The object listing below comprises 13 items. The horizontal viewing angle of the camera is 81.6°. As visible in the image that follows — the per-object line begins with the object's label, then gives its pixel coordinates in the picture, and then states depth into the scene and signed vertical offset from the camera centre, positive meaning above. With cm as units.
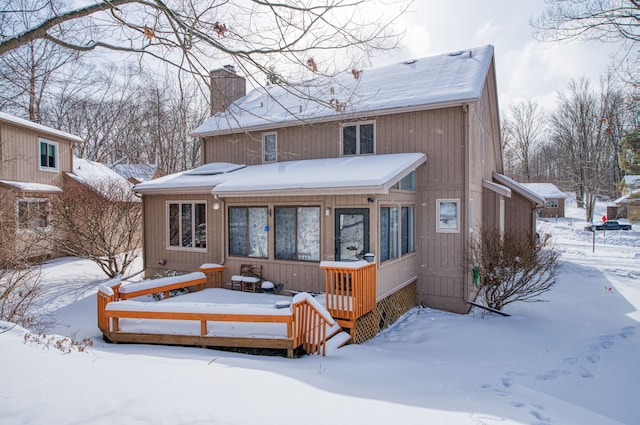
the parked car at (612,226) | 2778 -126
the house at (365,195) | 784 +40
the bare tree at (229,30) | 412 +216
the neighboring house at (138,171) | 2647 +319
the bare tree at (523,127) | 3969 +893
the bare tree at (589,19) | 773 +412
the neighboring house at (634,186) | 1693 +113
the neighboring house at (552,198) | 3781 +120
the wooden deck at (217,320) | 584 -180
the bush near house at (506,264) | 851 -126
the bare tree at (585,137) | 3288 +683
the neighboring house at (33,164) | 1336 +207
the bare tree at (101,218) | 1165 -15
